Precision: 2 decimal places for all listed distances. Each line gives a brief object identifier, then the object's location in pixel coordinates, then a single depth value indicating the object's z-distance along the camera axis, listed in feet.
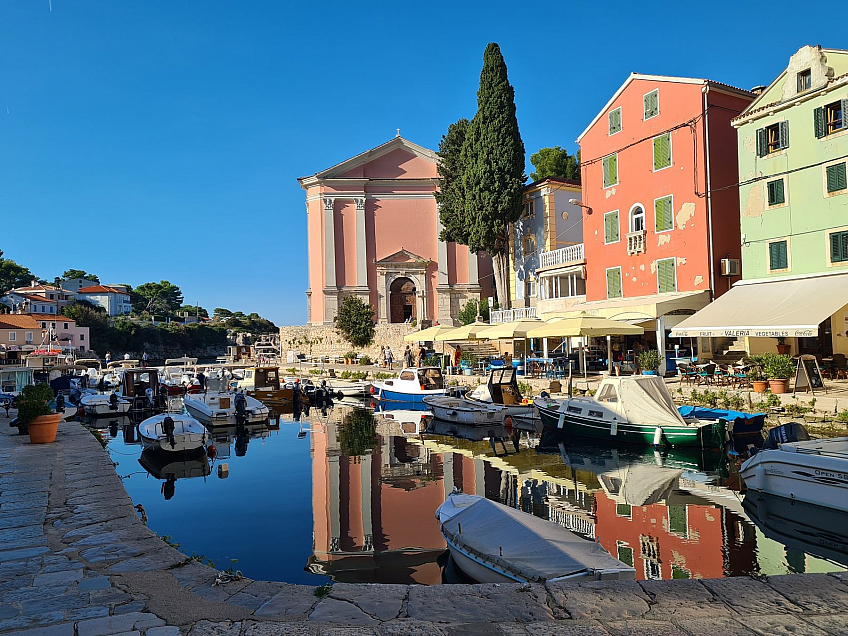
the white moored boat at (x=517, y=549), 21.34
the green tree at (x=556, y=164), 180.34
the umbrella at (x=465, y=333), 97.19
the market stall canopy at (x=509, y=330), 86.31
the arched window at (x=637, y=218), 95.30
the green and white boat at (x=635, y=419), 53.72
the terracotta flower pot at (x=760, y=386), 64.23
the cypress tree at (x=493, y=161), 122.62
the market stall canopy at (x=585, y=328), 74.18
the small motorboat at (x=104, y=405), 98.02
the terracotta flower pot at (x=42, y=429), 49.24
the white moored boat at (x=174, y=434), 58.65
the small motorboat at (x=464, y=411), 71.92
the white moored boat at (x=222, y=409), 82.14
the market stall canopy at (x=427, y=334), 107.86
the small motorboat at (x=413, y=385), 95.50
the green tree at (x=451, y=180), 138.41
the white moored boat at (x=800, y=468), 35.45
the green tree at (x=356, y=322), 153.89
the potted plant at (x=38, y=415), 49.32
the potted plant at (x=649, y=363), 78.89
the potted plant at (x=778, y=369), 62.84
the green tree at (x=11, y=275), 297.33
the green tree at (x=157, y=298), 422.41
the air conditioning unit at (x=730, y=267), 83.87
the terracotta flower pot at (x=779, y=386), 62.28
